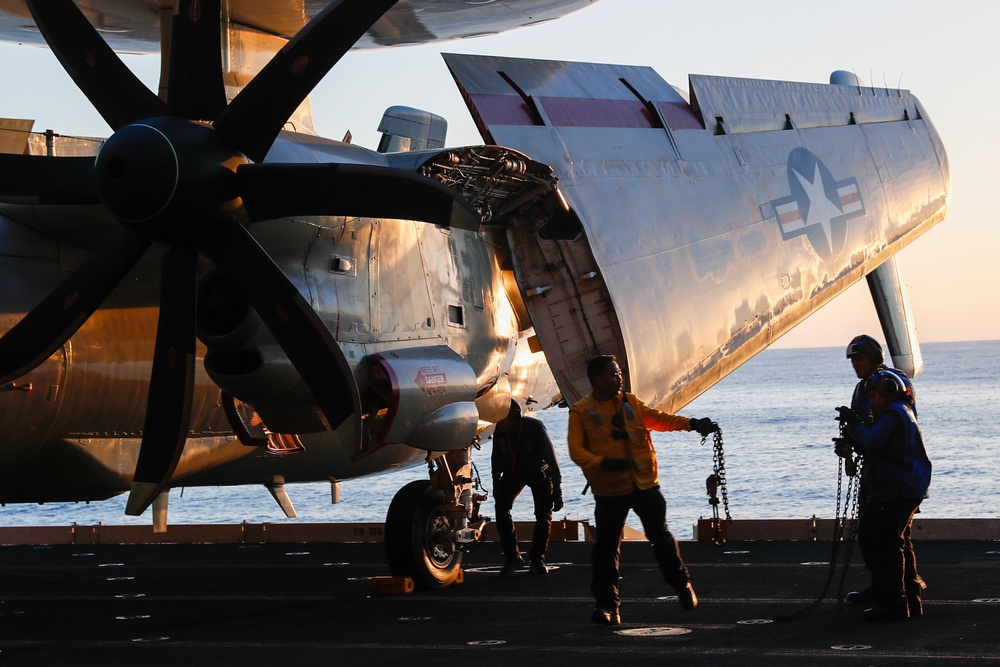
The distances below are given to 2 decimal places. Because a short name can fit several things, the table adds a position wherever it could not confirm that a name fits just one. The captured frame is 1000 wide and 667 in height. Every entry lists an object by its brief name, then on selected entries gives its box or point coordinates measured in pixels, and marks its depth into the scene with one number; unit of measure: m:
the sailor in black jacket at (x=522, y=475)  25.56
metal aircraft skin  18.80
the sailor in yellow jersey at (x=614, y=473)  18.05
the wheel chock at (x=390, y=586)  23.34
